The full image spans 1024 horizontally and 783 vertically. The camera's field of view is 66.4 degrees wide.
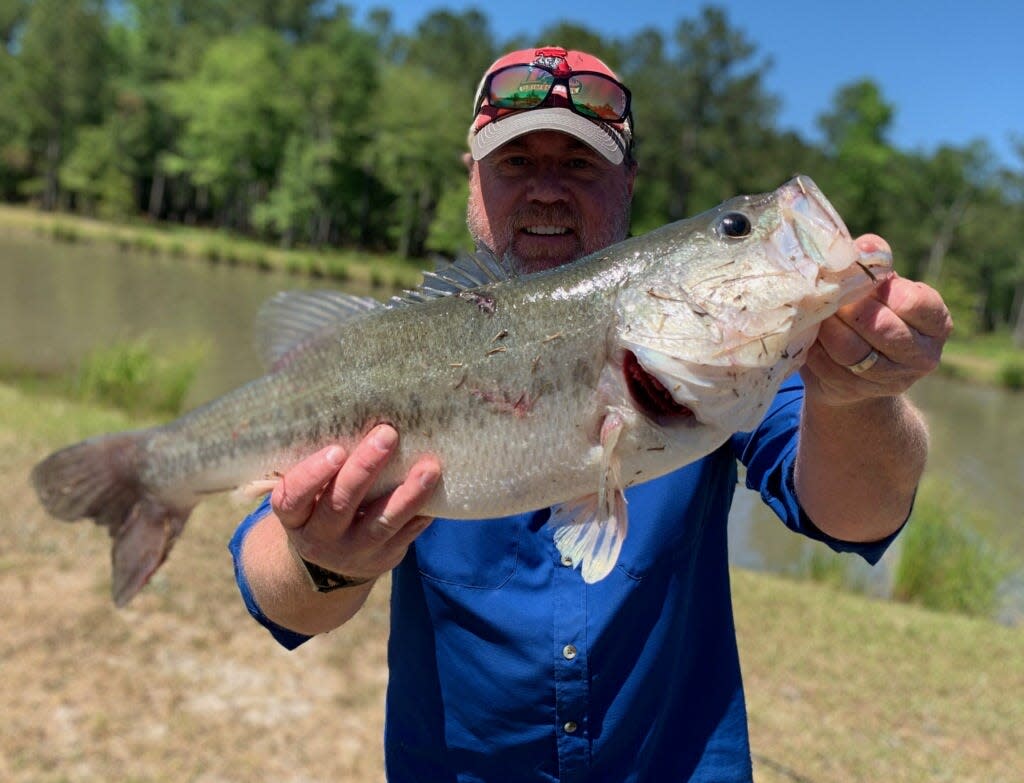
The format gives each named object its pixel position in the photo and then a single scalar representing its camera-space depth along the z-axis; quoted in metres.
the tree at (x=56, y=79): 46.53
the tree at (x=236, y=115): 46.19
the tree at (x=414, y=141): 44.75
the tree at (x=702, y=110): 46.72
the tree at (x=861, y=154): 48.94
